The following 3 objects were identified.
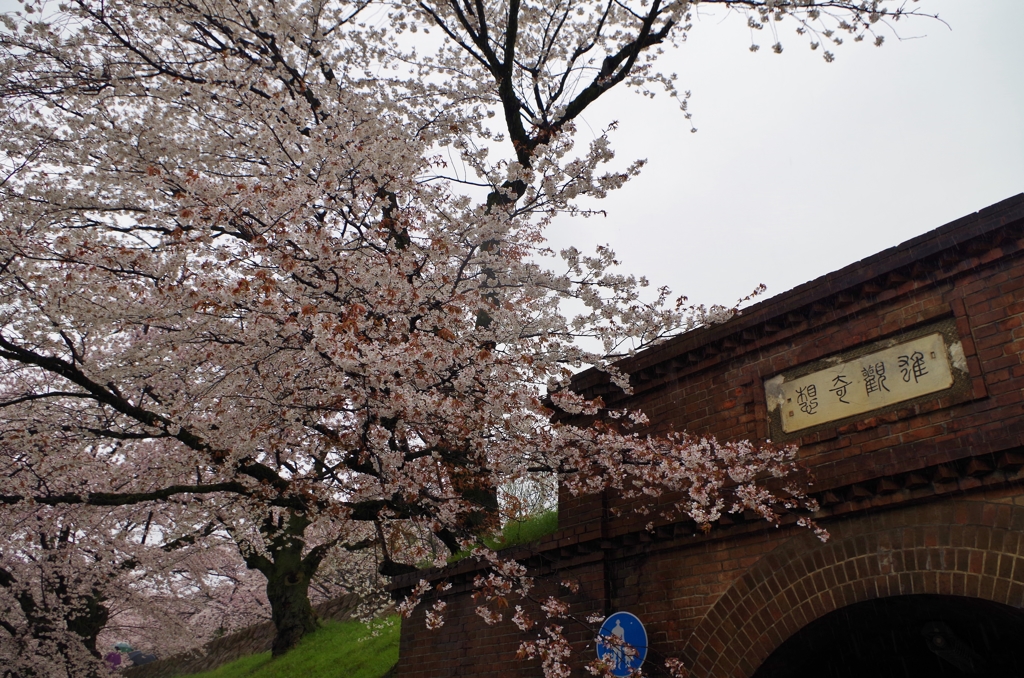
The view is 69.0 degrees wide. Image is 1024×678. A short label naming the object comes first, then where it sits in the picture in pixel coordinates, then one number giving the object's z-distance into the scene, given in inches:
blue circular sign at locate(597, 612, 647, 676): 263.0
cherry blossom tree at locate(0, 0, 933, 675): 273.7
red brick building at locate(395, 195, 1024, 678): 206.2
